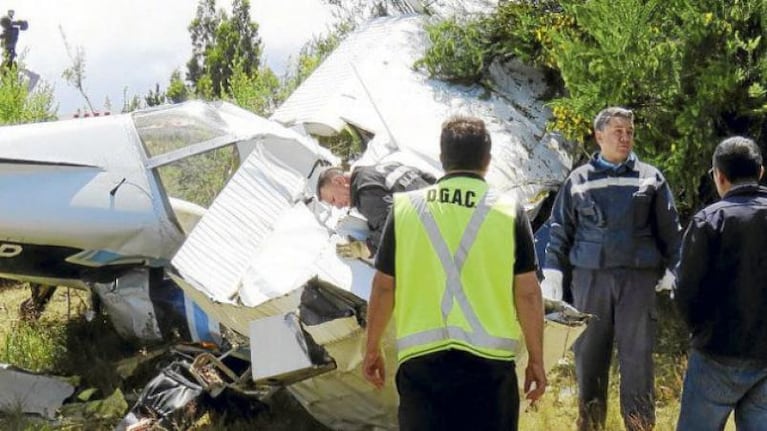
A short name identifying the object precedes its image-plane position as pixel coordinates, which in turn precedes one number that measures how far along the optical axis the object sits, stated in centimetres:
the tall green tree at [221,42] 2782
